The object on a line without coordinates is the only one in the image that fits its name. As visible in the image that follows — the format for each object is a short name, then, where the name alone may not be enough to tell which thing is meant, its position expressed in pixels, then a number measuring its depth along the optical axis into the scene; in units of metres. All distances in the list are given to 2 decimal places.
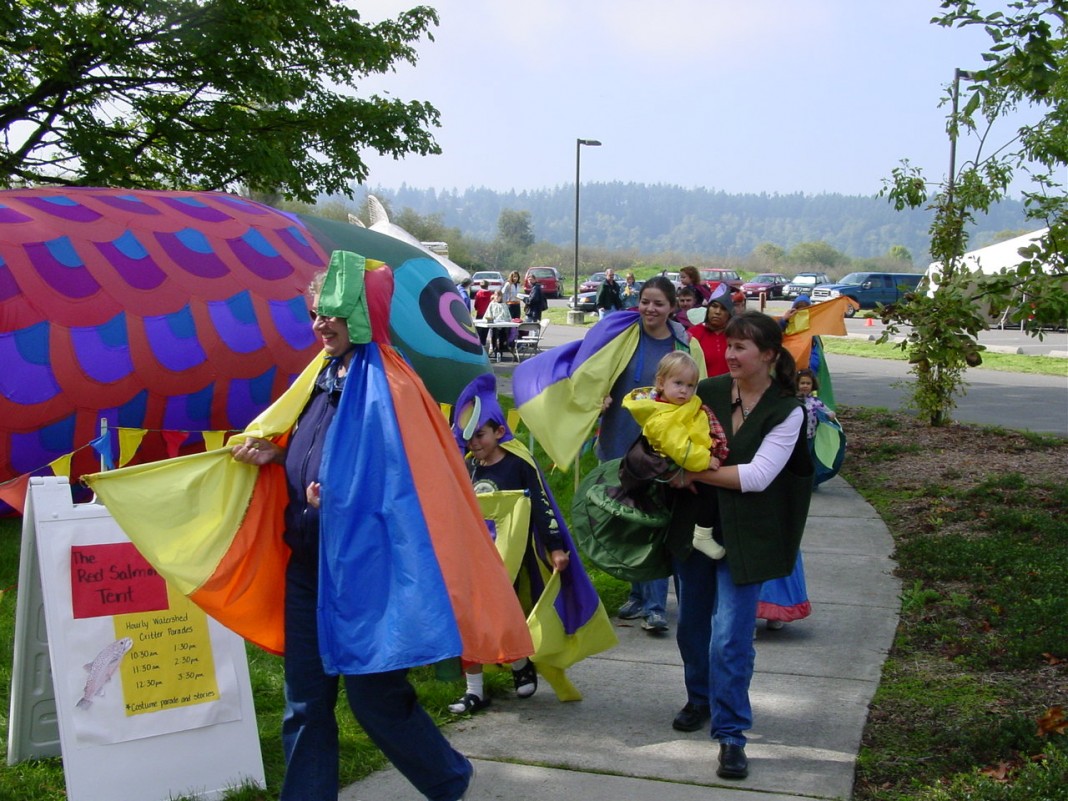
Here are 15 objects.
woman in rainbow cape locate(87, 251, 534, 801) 3.30
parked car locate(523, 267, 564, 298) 54.19
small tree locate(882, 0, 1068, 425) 6.07
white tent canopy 40.44
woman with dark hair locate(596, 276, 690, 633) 6.34
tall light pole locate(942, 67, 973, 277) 10.18
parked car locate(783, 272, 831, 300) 54.26
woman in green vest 4.25
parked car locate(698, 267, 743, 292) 52.81
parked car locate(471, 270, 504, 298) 50.73
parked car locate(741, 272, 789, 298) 56.34
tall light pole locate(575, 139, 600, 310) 45.69
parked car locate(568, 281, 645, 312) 40.36
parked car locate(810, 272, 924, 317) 42.72
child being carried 4.27
